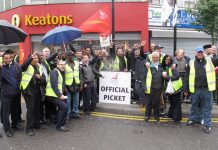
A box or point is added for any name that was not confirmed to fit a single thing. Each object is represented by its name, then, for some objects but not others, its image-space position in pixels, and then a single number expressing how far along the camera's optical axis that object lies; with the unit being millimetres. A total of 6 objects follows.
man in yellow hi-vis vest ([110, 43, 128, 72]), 6096
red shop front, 10628
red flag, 6636
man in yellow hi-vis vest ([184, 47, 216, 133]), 4423
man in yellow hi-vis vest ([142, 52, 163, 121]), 4778
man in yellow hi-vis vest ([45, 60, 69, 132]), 4346
